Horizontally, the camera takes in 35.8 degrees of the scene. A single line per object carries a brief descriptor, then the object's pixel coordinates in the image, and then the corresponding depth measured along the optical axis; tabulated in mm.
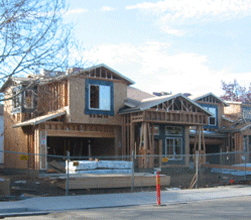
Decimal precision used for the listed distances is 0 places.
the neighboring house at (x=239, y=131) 34719
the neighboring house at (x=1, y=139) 29875
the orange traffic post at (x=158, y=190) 12520
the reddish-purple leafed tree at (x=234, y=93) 54219
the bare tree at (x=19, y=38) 13625
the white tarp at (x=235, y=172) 23875
